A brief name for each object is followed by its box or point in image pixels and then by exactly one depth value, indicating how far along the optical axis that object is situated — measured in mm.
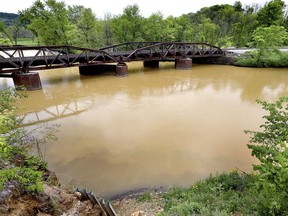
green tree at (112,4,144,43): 26016
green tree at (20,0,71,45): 23141
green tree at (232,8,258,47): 30031
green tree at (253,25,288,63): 17844
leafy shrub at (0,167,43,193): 2540
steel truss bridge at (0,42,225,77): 12156
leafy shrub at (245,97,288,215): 2393
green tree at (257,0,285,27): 27445
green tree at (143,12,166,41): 25781
